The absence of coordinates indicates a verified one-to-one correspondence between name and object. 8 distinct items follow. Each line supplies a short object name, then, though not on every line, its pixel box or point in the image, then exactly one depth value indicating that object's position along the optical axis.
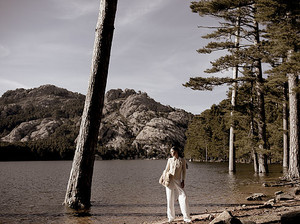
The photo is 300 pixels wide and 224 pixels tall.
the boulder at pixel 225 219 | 4.59
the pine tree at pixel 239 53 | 17.85
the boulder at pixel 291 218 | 4.01
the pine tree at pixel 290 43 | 11.83
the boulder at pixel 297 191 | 8.93
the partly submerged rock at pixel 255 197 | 8.80
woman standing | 5.98
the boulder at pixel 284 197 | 7.94
